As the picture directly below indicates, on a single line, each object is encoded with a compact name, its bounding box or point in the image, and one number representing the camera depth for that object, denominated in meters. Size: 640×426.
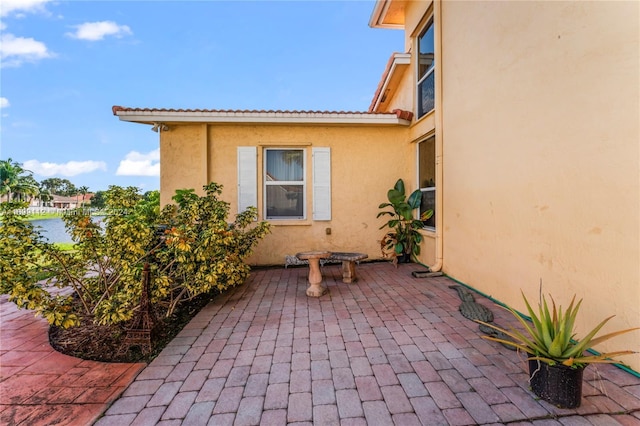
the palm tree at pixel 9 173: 27.80
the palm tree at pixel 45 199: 37.66
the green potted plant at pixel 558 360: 1.79
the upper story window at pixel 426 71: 5.77
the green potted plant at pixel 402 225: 5.88
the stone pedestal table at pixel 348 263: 4.81
